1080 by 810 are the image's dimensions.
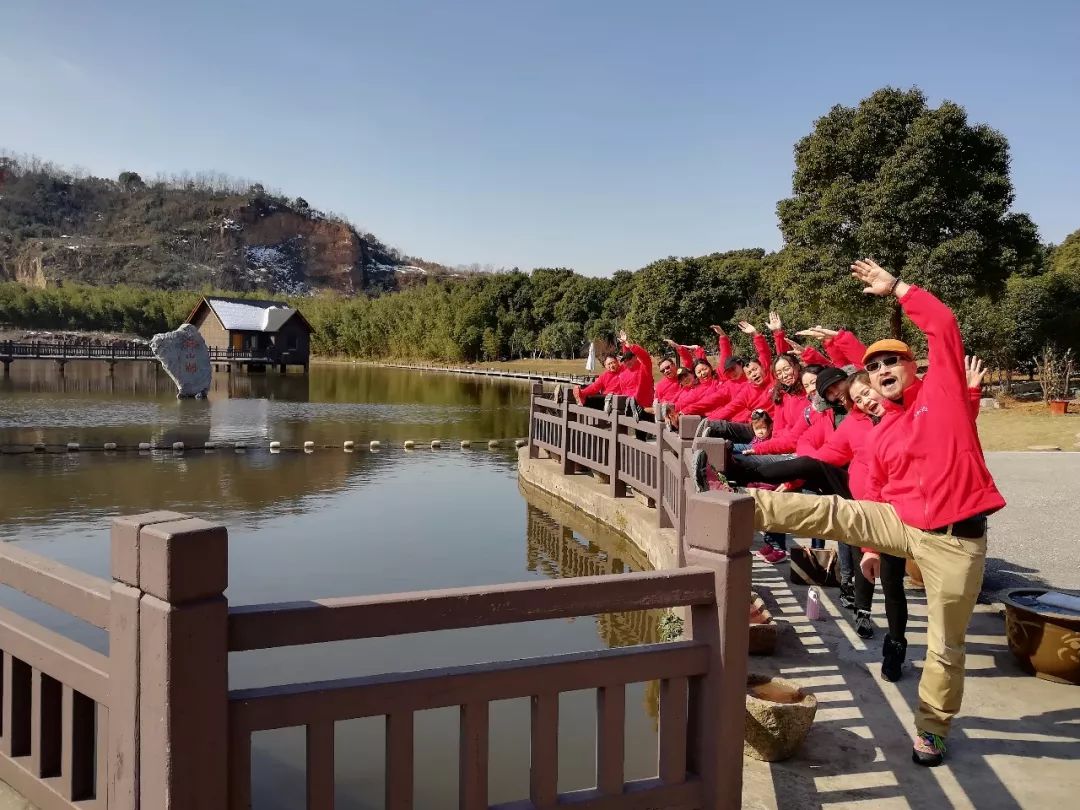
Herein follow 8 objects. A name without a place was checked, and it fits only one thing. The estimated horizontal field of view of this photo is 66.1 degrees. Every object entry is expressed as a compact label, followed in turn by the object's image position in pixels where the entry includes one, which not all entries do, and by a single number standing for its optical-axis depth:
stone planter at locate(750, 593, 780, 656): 5.07
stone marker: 36.53
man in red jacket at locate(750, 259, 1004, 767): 3.68
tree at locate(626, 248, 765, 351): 53.81
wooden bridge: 55.34
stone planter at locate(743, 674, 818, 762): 3.82
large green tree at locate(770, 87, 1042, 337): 24.02
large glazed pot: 4.71
